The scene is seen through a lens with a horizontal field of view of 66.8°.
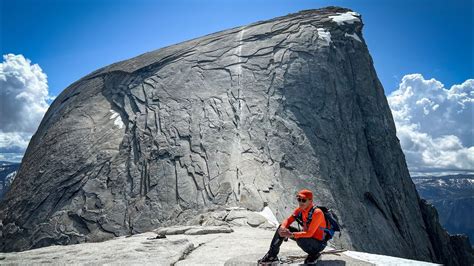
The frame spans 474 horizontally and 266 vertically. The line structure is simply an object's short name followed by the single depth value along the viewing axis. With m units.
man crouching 6.72
